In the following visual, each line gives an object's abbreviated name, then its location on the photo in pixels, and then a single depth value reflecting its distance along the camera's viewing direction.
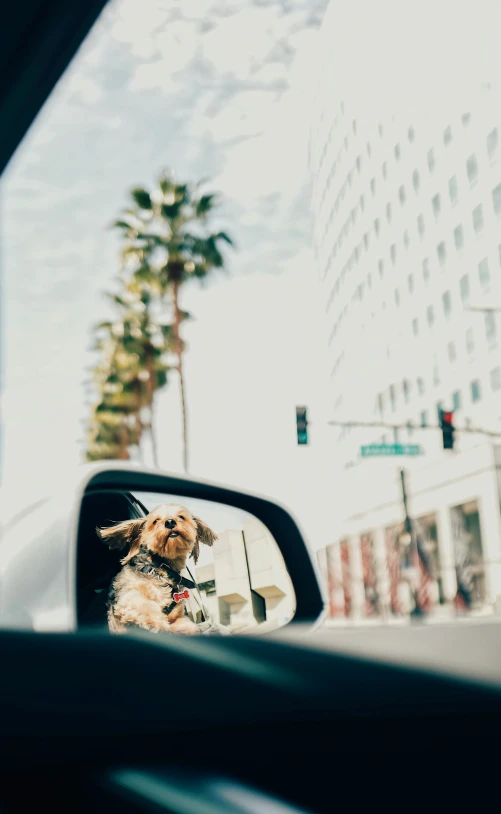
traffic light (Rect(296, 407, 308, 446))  26.80
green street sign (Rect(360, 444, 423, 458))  28.31
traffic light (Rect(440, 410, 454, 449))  26.92
